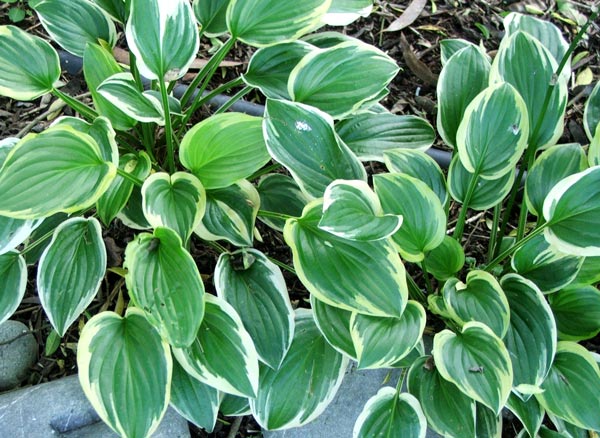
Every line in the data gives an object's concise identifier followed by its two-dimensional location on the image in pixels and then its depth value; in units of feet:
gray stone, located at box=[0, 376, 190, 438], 4.66
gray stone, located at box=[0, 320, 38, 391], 5.15
